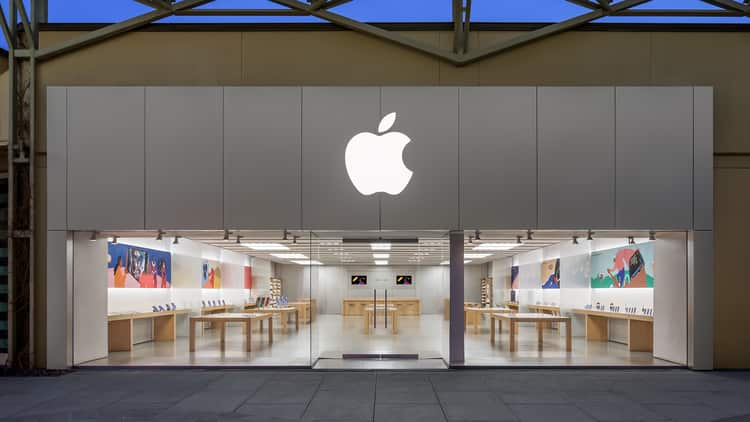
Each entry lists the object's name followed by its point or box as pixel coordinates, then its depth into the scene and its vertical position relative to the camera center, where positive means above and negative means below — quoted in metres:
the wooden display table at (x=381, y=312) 12.30 -2.07
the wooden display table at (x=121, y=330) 13.23 -2.54
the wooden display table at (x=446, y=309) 11.48 -1.80
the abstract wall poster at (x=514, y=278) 21.58 -2.34
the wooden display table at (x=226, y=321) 13.01 -2.34
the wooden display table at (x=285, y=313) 12.97 -2.19
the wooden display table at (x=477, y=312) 16.25 -2.71
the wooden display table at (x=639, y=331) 13.48 -2.61
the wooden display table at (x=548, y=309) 17.77 -2.90
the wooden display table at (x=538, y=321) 13.46 -2.41
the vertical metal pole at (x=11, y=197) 10.92 +0.24
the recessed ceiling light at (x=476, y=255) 15.39 -1.21
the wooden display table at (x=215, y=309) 16.92 -2.68
